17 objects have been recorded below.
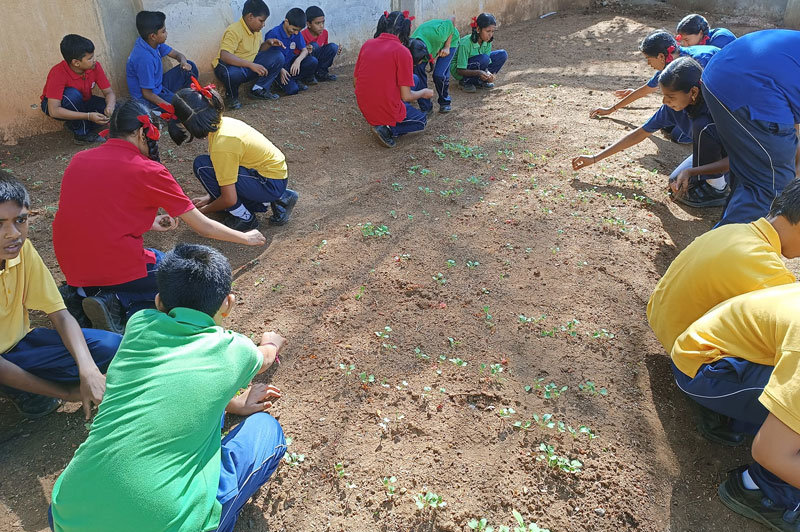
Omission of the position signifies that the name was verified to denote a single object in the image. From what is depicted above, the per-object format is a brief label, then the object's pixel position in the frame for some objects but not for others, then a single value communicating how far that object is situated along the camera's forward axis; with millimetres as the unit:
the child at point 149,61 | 4898
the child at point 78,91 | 4523
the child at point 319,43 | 6285
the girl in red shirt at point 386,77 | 4852
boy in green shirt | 1521
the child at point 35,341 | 2201
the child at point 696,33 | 4957
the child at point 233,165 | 3316
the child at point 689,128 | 3561
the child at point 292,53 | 5953
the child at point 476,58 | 6270
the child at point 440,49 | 5863
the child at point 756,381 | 1732
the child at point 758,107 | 3244
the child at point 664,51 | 4223
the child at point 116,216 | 2625
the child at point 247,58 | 5590
